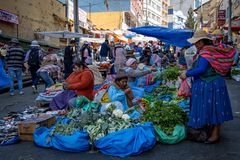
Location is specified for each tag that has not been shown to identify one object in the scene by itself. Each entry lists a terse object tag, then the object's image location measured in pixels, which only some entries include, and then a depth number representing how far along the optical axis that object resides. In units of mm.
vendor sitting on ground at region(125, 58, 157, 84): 9855
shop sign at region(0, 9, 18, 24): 16750
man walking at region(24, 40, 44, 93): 11930
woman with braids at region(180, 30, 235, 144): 5262
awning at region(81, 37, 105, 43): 30069
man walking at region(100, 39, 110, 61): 17459
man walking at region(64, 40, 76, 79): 14297
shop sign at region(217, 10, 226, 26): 31703
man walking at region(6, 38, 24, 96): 11078
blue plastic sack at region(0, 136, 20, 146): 5785
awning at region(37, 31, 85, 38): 18016
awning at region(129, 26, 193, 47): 8820
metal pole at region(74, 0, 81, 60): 17378
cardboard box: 5859
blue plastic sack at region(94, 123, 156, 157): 5082
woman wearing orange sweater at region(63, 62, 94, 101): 7211
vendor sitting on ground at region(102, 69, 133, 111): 6762
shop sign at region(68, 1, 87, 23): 32000
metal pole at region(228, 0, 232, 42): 24391
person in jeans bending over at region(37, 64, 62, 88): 11327
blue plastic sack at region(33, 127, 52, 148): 5518
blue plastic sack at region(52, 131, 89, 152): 5234
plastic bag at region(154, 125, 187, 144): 5547
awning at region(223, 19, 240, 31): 24242
